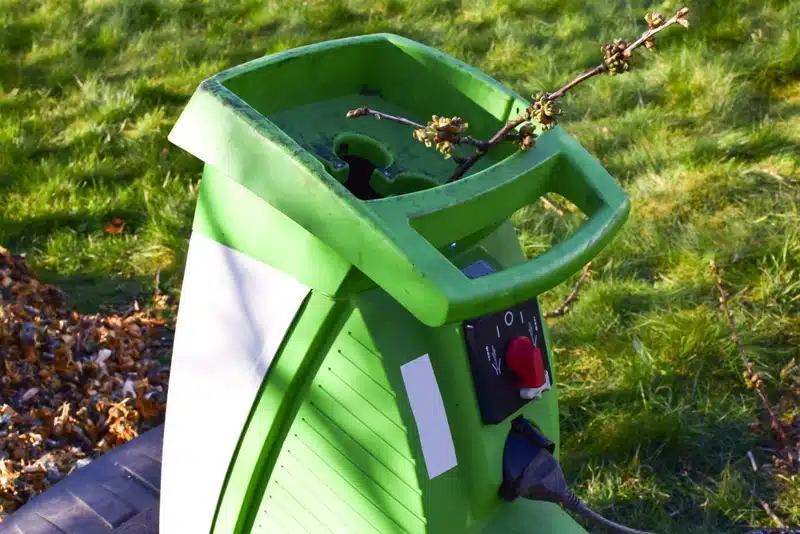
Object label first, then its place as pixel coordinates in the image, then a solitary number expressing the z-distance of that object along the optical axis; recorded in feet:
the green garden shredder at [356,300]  4.82
